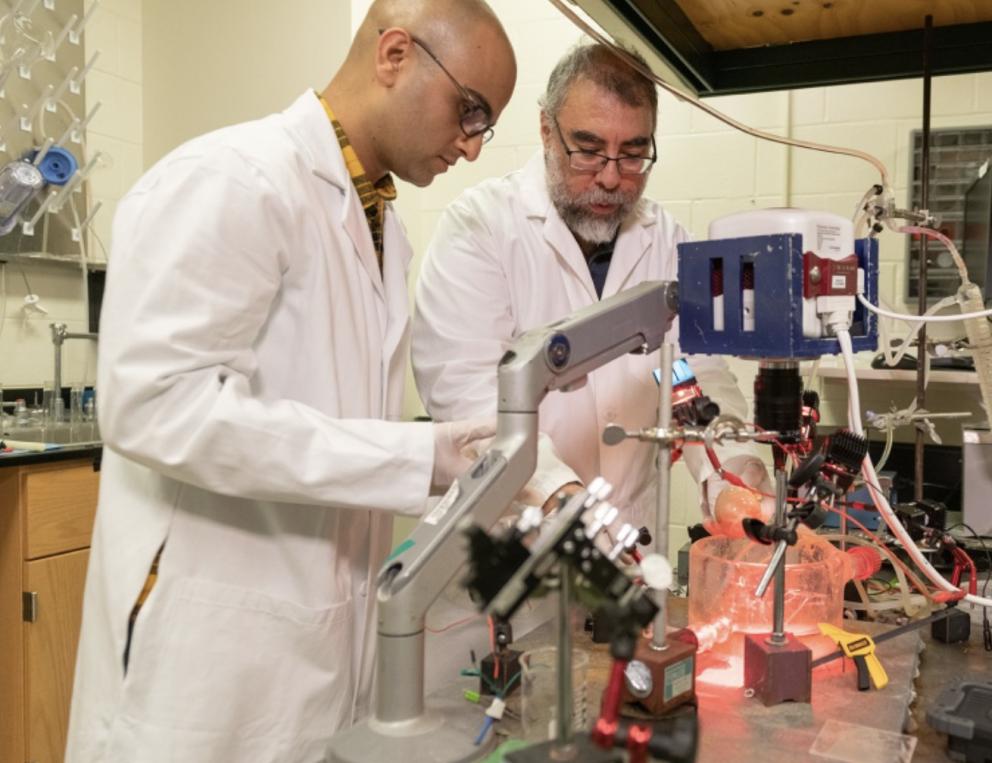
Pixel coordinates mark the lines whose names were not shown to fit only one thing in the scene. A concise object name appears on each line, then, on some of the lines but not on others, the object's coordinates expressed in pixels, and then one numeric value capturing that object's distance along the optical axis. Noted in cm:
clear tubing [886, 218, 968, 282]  139
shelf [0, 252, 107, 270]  276
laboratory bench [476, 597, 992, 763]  79
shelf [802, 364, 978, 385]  210
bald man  90
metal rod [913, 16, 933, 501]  154
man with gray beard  156
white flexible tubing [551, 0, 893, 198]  132
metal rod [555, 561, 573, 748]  46
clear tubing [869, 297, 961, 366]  160
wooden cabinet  218
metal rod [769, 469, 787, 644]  89
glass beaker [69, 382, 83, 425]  279
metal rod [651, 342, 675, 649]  85
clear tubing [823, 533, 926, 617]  116
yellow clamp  92
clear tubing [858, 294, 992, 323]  101
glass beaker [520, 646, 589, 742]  77
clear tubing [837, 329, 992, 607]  97
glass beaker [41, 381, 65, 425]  275
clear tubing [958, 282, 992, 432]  130
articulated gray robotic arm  74
